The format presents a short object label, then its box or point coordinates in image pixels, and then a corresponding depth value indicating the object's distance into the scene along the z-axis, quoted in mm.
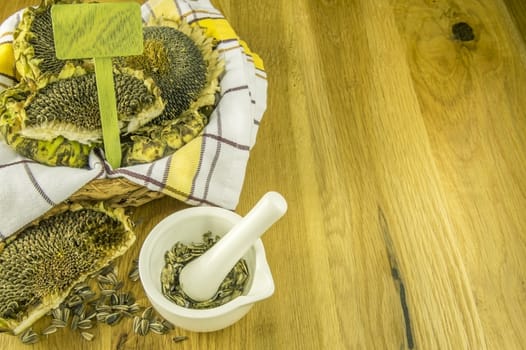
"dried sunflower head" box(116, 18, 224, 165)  560
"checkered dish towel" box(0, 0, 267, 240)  524
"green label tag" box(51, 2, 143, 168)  467
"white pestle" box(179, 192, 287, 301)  441
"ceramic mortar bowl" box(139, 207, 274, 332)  477
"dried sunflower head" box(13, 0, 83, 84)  561
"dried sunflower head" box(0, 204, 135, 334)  502
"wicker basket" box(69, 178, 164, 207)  539
